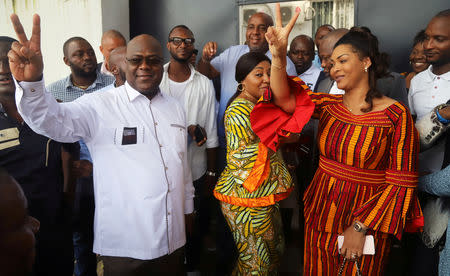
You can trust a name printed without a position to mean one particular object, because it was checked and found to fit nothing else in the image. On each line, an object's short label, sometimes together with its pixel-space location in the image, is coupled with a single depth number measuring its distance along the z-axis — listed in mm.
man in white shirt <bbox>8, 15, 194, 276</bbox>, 1916
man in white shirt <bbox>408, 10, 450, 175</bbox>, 2406
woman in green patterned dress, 2199
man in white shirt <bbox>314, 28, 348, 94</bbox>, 2836
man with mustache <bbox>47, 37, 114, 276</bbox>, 2846
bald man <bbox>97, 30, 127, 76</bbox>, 3936
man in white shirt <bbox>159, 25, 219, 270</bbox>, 3068
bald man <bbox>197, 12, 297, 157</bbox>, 3383
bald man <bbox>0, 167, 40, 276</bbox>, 811
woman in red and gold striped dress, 1827
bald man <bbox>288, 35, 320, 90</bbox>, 3768
